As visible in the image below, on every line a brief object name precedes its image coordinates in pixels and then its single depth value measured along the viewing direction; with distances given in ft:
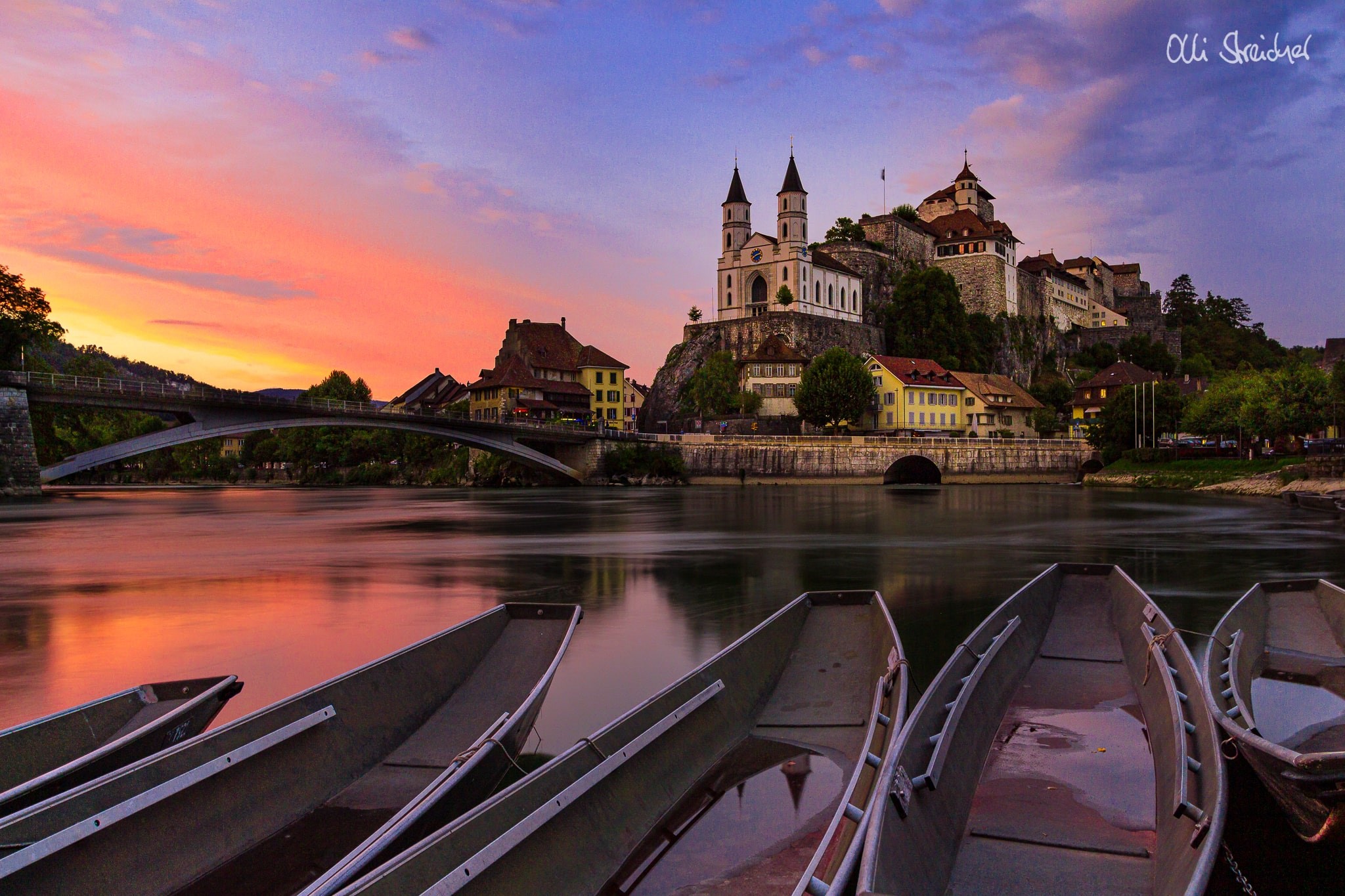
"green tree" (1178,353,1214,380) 415.85
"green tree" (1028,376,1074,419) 359.05
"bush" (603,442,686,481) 287.89
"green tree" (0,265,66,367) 210.38
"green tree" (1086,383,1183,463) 262.67
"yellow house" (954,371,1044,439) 321.32
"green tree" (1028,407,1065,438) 315.99
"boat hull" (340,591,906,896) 14.85
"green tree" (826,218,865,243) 410.70
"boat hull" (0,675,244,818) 19.74
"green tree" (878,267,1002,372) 368.48
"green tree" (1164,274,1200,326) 554.46
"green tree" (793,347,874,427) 294.46
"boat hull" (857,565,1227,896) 16.67
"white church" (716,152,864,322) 361.10
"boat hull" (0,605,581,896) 16.19
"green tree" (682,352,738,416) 322.75
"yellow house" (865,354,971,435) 310.45
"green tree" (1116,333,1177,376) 410.93
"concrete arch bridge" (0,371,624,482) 187.62
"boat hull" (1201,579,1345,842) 16.38
